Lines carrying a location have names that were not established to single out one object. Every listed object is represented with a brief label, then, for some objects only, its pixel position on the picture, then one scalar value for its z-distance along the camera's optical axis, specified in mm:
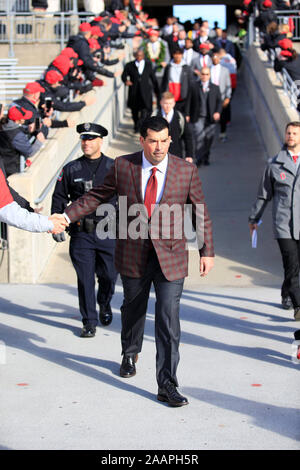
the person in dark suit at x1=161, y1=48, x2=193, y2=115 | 15734
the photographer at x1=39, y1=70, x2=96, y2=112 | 13086
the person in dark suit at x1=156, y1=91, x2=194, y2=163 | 11133
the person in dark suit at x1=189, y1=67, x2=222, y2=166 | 15992
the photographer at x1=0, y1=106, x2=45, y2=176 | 9945
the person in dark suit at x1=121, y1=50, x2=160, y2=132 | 17625
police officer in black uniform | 8242
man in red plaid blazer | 6473
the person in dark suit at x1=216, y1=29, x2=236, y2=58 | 22656
